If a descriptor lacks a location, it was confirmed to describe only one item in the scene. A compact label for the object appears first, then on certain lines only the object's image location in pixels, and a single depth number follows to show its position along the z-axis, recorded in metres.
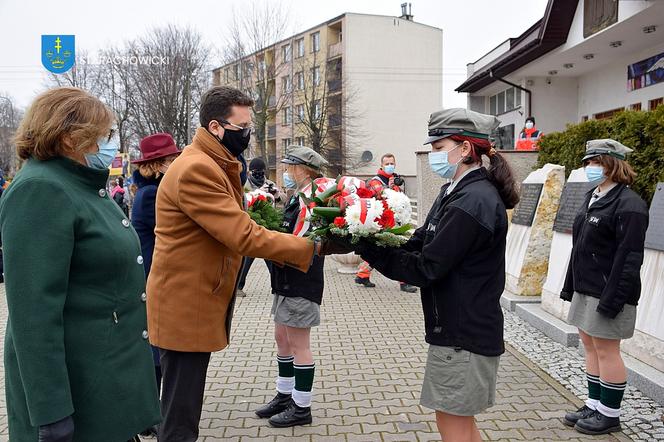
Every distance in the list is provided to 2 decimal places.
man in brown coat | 2.77
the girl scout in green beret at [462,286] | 2.66
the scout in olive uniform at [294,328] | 4.43
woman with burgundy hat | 4.38
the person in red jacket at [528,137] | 14.08
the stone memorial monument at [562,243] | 7.03
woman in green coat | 2.06
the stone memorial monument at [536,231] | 8.08
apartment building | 42.97
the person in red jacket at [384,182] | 10.92
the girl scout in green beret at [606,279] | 4.13
